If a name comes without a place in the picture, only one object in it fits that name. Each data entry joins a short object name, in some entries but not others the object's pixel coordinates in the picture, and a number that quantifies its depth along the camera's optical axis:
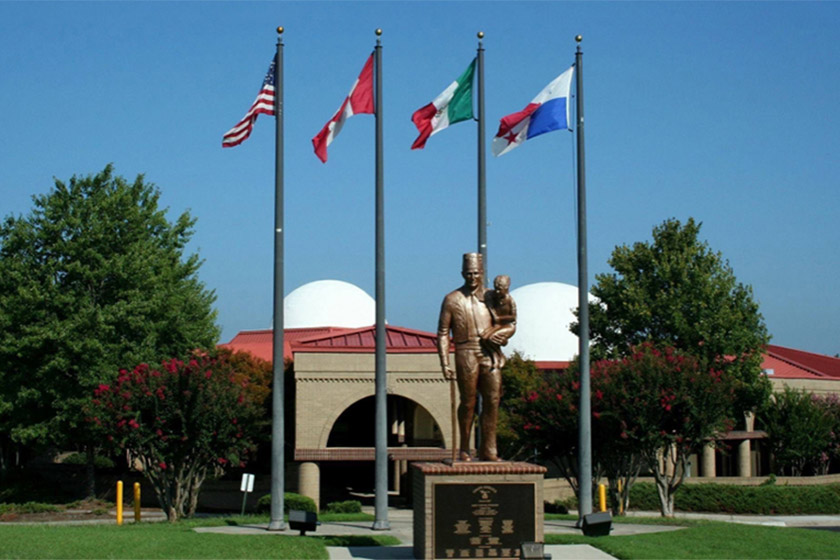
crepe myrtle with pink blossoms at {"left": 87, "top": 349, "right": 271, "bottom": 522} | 24.53
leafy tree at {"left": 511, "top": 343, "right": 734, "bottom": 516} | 25.84
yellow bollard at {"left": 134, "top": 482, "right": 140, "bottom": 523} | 25.15
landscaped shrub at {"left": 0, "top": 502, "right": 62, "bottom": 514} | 34.19
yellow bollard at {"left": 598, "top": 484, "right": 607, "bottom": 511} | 23.31
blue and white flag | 20.66
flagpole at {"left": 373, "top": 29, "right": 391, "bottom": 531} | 20.56
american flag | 21.22
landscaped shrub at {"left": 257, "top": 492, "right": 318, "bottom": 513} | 29.70
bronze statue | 15.29
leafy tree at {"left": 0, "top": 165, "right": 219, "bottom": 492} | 35.12
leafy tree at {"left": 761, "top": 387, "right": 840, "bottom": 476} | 44.00
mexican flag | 20.86
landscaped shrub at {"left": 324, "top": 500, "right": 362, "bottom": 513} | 32.50
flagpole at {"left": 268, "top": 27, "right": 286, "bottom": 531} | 19.98
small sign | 27.37
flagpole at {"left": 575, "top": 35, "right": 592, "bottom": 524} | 20.45
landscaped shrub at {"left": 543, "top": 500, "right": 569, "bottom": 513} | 33.81
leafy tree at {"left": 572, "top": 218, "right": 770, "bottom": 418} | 39.72
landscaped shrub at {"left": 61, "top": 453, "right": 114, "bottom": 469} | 46.36
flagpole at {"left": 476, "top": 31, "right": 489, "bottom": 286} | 20.04
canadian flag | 21.23
